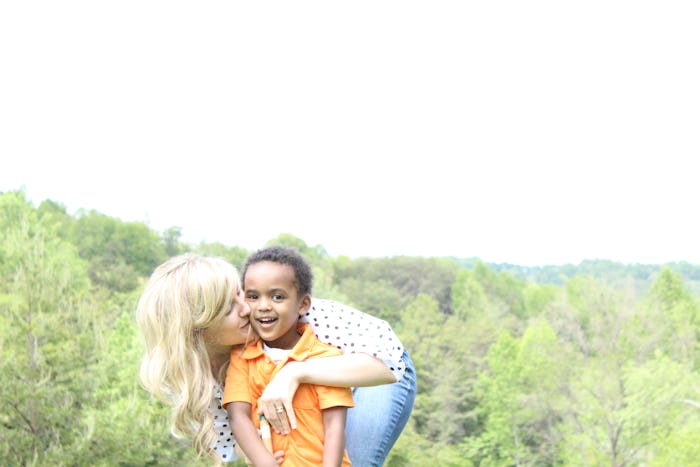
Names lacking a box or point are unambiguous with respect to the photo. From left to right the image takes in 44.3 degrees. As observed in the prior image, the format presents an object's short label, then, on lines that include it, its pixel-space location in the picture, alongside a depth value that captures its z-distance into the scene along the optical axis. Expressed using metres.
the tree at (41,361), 13.62
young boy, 2.33
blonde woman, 2.38
